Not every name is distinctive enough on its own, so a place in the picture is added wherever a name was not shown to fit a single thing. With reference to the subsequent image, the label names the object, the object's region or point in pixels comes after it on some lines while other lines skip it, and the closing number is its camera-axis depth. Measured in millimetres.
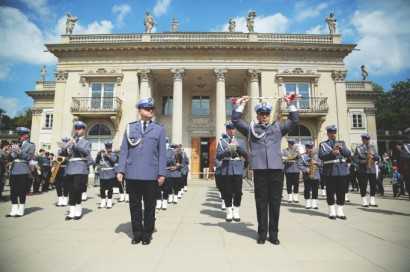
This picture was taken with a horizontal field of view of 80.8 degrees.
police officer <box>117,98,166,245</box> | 4145
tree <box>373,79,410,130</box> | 49031
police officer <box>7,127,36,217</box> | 6414
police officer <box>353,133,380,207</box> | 8445
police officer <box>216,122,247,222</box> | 5977
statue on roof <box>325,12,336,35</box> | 23750
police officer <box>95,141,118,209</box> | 8172
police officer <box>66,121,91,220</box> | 6195
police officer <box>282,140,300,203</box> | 9453
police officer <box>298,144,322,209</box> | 8022
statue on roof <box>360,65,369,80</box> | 28022
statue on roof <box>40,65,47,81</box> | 30844
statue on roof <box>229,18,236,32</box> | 26141
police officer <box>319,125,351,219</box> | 6289
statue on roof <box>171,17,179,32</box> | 26616
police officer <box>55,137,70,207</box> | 7317
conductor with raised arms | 4023
